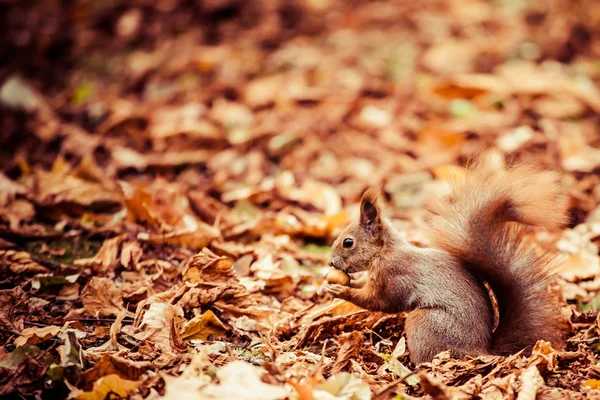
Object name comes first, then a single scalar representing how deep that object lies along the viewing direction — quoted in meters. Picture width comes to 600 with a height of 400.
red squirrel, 5.36
